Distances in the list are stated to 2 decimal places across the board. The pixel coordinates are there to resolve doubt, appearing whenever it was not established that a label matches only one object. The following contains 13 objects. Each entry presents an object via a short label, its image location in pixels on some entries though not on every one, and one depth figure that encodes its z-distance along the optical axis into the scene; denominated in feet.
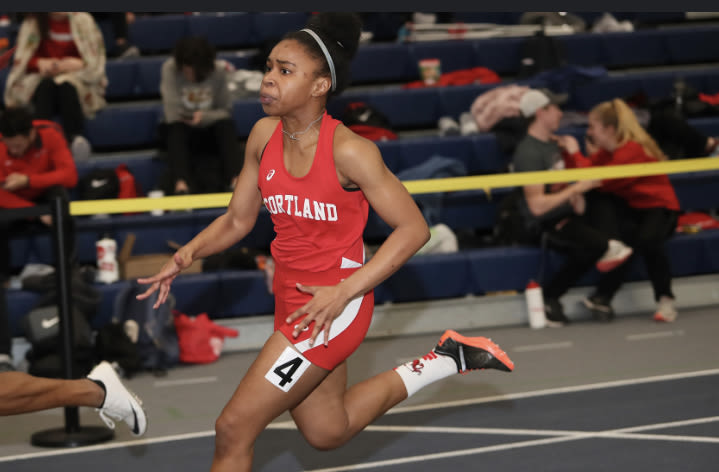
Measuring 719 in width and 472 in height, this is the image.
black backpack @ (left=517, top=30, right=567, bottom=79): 65.31
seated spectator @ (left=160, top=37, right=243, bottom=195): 52.95
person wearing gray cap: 49.14
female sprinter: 23.06
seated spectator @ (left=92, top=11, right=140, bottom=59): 64.69
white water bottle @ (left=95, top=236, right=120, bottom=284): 47.03
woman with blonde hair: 50.14
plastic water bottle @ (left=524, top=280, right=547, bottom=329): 50.62
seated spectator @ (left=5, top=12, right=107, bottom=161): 55.42
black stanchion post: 34.45
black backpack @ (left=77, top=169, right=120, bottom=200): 49.75
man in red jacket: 45.55
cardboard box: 48.16
